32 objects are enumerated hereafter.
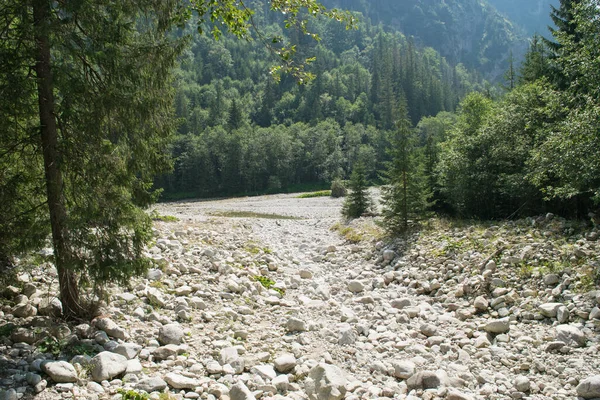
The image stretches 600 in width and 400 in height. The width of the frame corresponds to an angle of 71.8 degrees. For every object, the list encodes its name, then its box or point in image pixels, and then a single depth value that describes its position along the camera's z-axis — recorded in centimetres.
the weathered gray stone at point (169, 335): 712
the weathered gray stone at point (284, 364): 689
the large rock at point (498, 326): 842
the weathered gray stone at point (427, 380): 647
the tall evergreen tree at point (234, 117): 12375
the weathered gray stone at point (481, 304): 973
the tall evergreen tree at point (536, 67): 3004
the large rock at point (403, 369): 689
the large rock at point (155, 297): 865
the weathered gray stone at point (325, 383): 605
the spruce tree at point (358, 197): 3045
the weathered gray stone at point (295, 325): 866
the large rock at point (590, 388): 586
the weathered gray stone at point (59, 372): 538
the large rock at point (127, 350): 636
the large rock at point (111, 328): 685
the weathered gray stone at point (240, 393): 572
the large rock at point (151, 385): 563
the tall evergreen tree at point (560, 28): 2434
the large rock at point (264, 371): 658
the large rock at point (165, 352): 662
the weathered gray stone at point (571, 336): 734
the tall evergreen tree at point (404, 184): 1898
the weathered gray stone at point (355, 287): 1220
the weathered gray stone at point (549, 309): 857
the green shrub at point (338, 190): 6538
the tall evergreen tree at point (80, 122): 602
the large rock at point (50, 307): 695
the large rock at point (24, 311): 690
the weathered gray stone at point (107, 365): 565
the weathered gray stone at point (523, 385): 631
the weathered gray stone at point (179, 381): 581
